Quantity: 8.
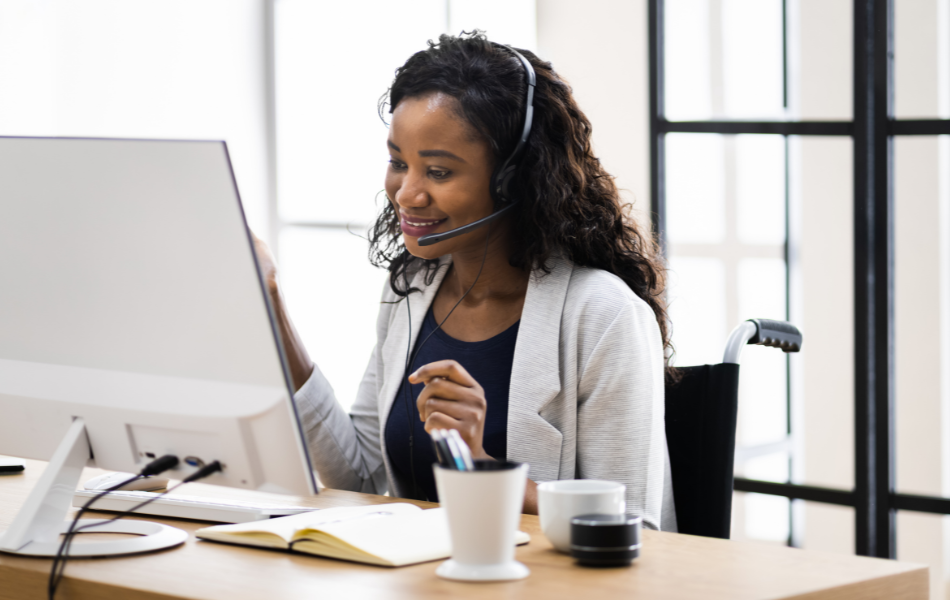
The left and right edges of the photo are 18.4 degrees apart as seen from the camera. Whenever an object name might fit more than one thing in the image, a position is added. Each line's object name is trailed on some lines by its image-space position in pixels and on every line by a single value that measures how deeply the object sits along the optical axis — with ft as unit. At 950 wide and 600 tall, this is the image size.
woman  12.63
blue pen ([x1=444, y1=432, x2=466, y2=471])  10.66
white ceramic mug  10.98
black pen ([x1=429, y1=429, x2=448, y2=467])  10.70
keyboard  11.68
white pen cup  10.54
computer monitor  10.73
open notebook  10.93
